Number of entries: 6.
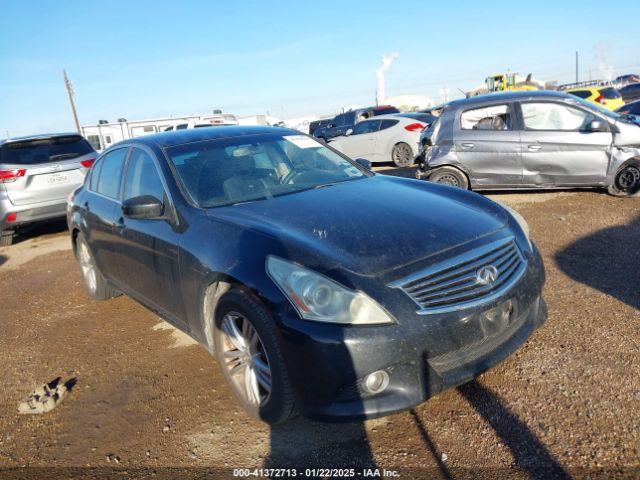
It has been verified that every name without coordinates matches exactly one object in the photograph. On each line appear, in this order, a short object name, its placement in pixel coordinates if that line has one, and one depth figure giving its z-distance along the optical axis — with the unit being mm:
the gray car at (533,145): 6996
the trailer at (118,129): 26328
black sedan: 2311
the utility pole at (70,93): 41281
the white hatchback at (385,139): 12703
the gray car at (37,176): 7762
